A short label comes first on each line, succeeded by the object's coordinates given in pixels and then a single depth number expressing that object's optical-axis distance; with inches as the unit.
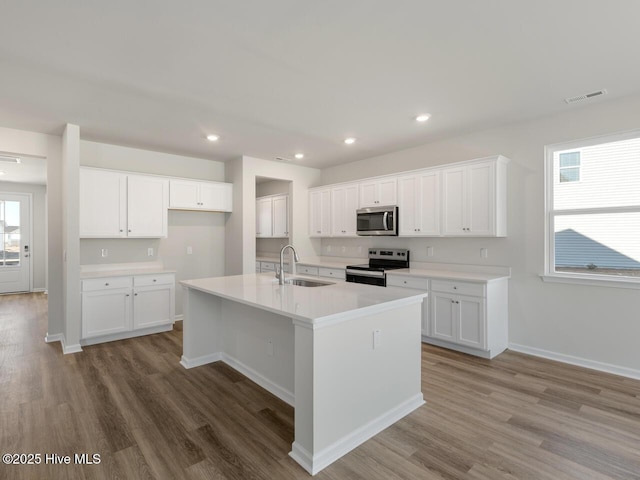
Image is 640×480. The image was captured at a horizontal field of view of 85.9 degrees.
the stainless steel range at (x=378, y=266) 181.0
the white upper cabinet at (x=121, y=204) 168.1
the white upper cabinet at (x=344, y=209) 215.8
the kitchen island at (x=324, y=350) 80.1
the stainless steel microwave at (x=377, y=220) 189.2
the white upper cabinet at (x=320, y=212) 233.6
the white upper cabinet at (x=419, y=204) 172.9
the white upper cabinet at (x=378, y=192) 191.9
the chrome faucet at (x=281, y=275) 127.9
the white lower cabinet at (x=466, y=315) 144.9
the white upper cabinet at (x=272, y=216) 250.4
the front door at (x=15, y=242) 298.0
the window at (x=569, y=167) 141.9
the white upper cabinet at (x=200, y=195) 198.2
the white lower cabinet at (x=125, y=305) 163.5
